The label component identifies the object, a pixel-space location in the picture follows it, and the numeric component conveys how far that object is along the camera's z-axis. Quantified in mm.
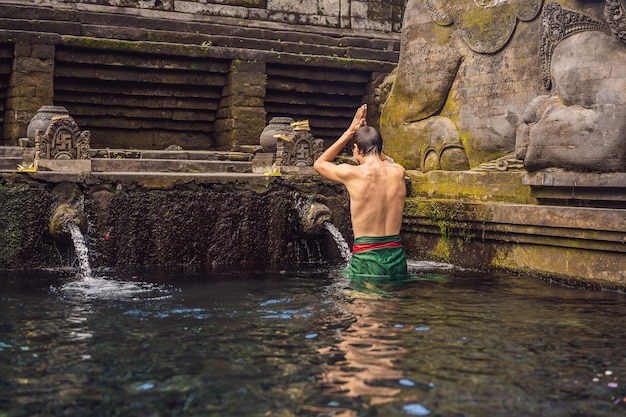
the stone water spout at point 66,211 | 7891
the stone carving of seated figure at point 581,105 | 7238
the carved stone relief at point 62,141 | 9023
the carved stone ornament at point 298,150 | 9570
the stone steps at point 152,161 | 10328
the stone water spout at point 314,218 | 8867
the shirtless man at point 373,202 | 6645
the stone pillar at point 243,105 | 15148
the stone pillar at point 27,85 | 13602
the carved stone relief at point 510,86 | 7344
